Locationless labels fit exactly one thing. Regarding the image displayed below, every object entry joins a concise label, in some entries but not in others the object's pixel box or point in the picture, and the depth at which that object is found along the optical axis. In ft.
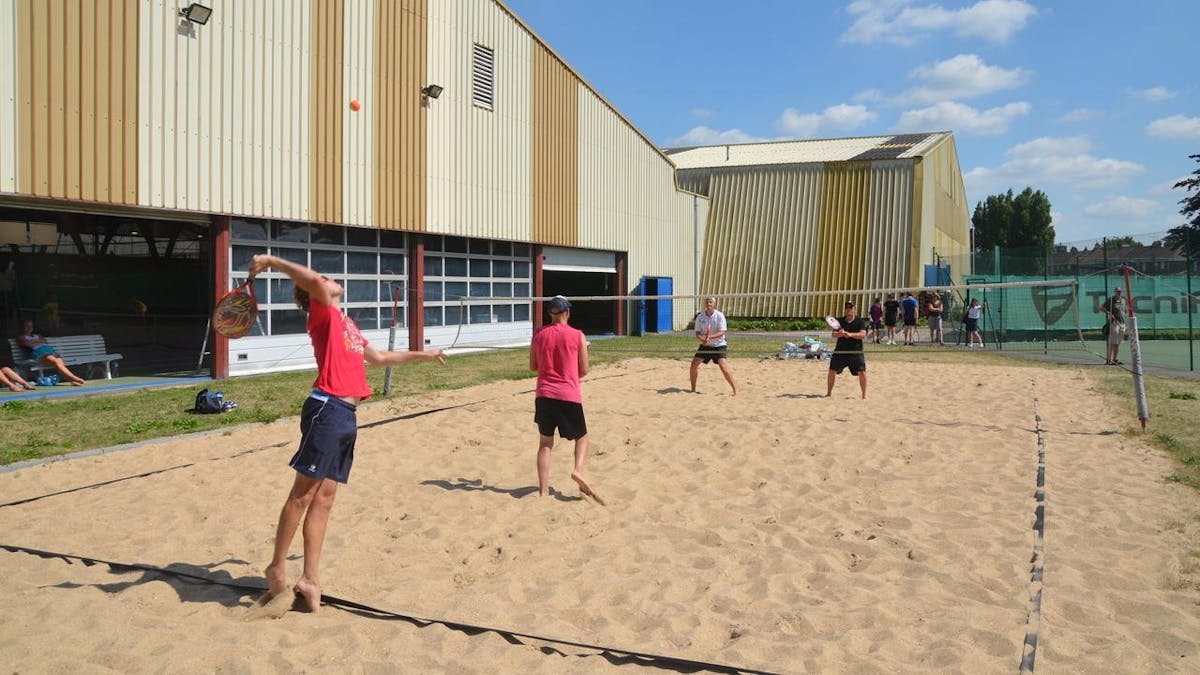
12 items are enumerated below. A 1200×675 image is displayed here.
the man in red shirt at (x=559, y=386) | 21.59
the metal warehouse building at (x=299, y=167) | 38.73
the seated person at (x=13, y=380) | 38.60
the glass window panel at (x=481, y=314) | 68.03
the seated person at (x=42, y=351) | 40.45
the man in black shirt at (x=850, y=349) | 37.73
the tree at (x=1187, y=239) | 65.46
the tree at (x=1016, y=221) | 229.86
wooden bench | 40.42
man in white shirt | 40.65
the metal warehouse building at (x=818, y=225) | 96.37
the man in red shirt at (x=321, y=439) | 13.91
